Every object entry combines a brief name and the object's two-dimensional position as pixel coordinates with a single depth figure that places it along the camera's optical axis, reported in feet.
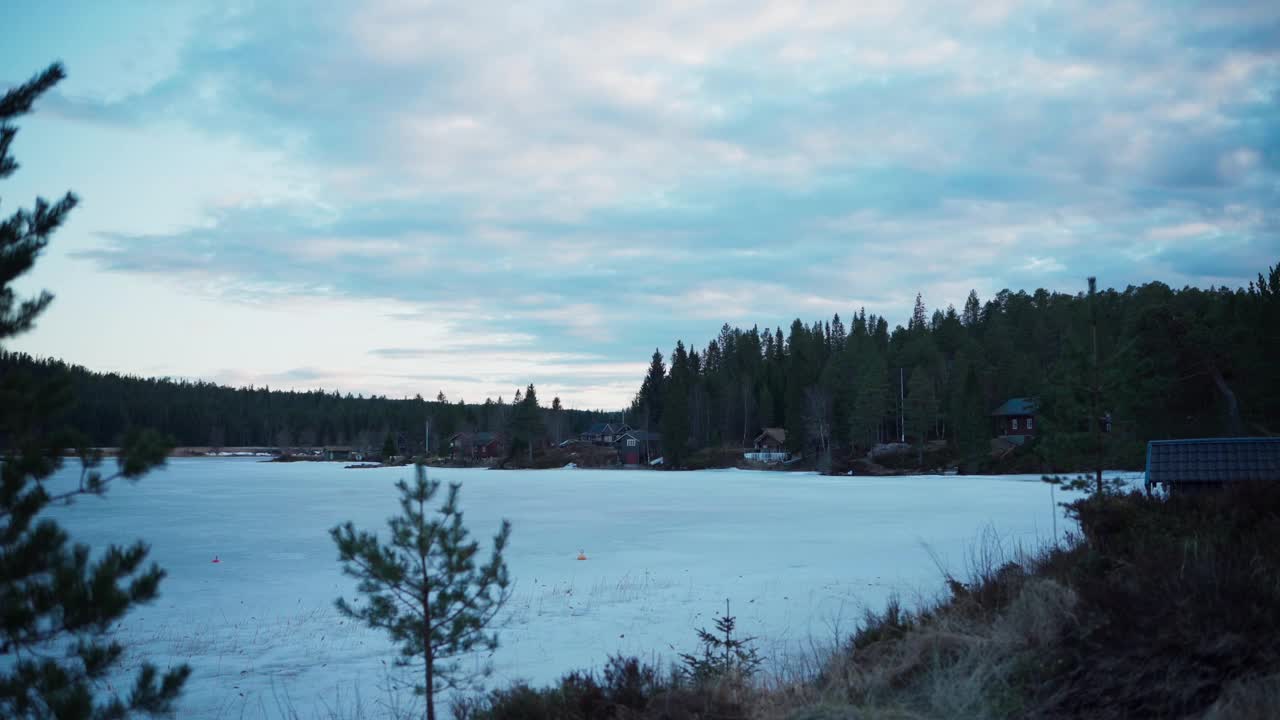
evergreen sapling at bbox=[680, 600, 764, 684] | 23.71
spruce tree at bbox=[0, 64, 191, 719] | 17.22
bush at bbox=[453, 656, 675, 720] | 19.90
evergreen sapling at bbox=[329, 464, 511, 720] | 24.34
